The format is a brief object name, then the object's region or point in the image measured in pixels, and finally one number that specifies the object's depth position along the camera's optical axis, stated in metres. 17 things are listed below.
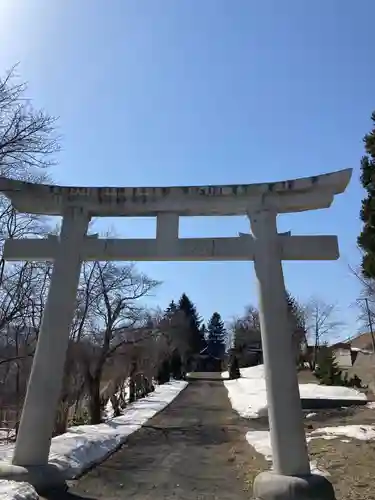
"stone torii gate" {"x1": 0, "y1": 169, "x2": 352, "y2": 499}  7.38
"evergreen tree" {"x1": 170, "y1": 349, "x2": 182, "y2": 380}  58.47
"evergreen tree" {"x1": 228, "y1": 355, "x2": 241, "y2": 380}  53.28
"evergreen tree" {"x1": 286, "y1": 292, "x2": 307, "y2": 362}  53.67
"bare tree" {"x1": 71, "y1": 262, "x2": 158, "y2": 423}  20.81
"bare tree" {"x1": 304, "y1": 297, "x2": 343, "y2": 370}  60.18
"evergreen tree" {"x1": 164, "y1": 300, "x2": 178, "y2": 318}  76.07
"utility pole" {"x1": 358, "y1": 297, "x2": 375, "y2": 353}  24.70
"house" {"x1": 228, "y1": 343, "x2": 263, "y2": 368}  68.44
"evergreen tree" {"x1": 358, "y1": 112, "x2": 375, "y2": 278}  11.41
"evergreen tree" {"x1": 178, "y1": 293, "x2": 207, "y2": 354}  77.50
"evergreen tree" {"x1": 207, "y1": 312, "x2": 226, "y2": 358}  92.02
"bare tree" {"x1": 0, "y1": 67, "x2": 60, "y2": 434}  9.77
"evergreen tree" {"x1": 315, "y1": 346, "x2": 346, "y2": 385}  31.18
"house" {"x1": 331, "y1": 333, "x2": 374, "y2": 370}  55.05
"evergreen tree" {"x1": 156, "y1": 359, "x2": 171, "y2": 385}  50.76
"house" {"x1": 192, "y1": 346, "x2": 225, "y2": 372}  78.31
